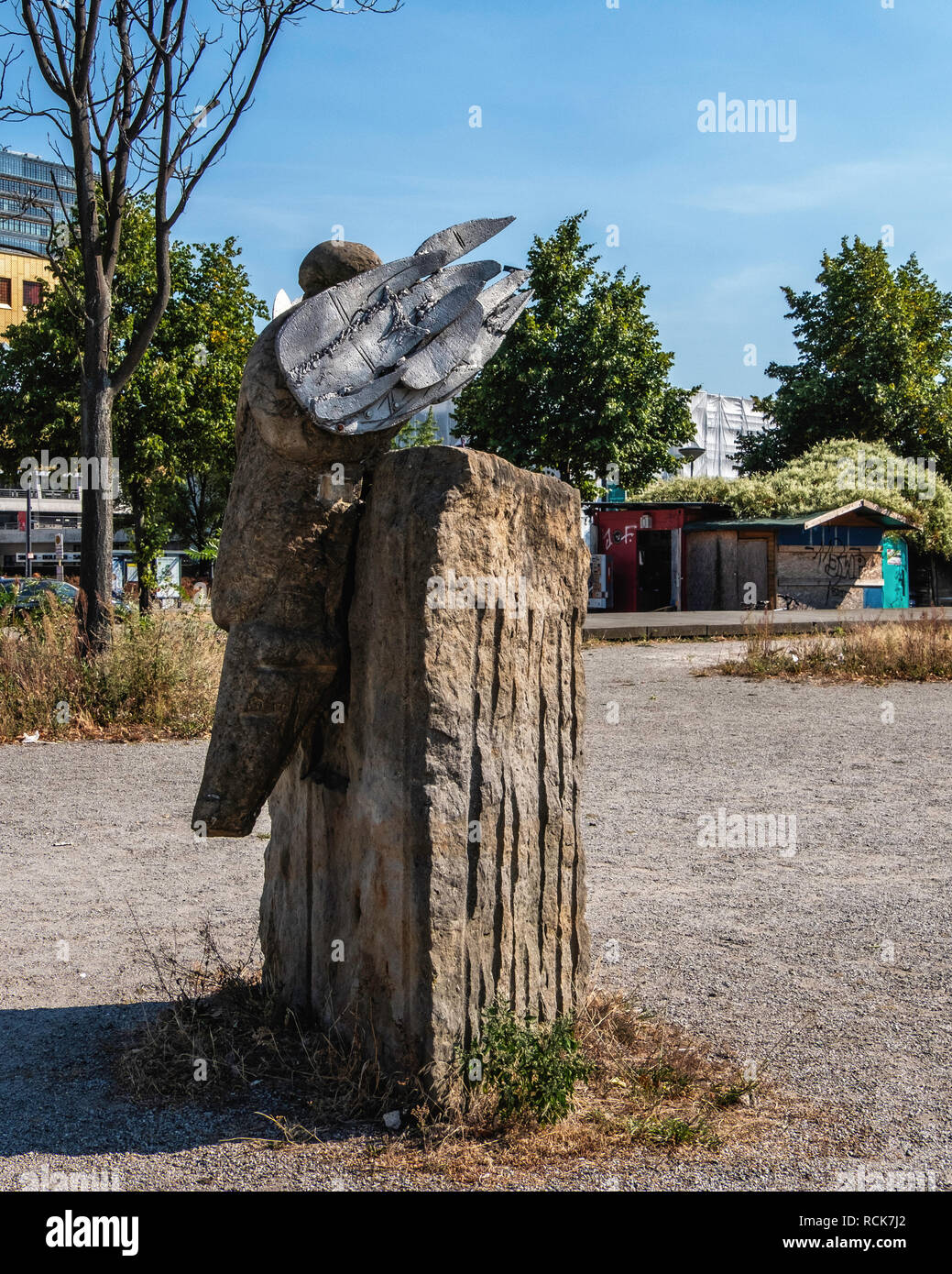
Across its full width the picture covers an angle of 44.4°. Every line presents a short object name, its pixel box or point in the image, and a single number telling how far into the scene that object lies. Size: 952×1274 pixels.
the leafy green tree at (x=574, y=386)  27.59
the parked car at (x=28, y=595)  11.41
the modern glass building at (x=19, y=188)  84.50
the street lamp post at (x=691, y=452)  30.05
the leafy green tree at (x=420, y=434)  28.78
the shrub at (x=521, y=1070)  3.15
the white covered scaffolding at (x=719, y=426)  45.78
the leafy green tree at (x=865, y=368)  35.06
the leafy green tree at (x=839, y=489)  30.88
